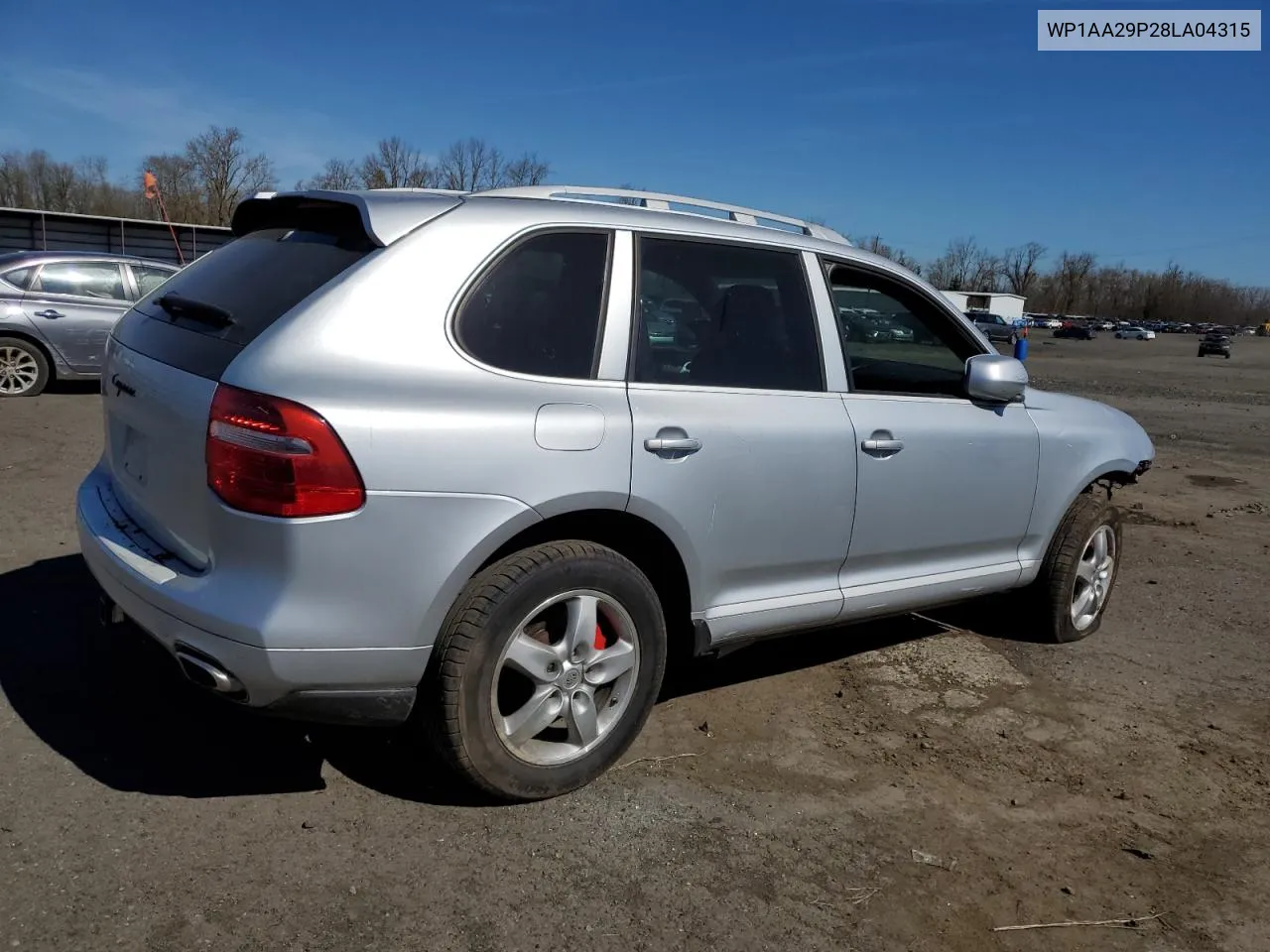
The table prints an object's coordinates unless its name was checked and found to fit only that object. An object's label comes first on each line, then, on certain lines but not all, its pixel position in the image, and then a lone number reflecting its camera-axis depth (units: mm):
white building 111444
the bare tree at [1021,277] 166375
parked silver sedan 10586
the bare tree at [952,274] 158500
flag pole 9577
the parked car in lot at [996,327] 64562
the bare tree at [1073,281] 168000
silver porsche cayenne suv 2623
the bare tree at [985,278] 163500
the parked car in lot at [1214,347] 59844
